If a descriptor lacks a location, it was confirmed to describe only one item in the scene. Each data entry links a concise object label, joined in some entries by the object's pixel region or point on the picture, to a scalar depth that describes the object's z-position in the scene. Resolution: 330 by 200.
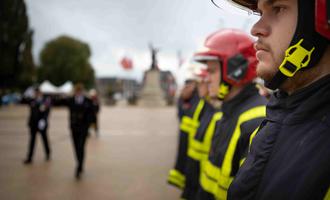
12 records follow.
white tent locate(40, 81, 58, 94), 33.45
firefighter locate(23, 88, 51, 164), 7.90
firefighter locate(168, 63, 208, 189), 4.00
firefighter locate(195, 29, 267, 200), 2.13
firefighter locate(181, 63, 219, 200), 3.33
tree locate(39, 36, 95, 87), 50.88
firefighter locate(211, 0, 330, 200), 1.05
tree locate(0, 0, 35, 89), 11.25
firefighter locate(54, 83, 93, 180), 6.76
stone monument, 43.41
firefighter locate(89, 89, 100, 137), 12.42
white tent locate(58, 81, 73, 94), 34.91
